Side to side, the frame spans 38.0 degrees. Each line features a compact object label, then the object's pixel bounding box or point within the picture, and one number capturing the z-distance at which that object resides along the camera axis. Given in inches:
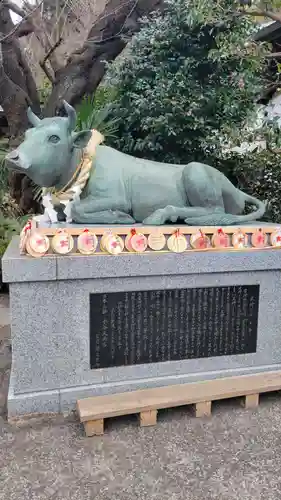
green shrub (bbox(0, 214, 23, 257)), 274.5
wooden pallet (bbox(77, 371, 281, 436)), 114.6
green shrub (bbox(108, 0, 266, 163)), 200.1
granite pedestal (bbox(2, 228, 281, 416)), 120.6
